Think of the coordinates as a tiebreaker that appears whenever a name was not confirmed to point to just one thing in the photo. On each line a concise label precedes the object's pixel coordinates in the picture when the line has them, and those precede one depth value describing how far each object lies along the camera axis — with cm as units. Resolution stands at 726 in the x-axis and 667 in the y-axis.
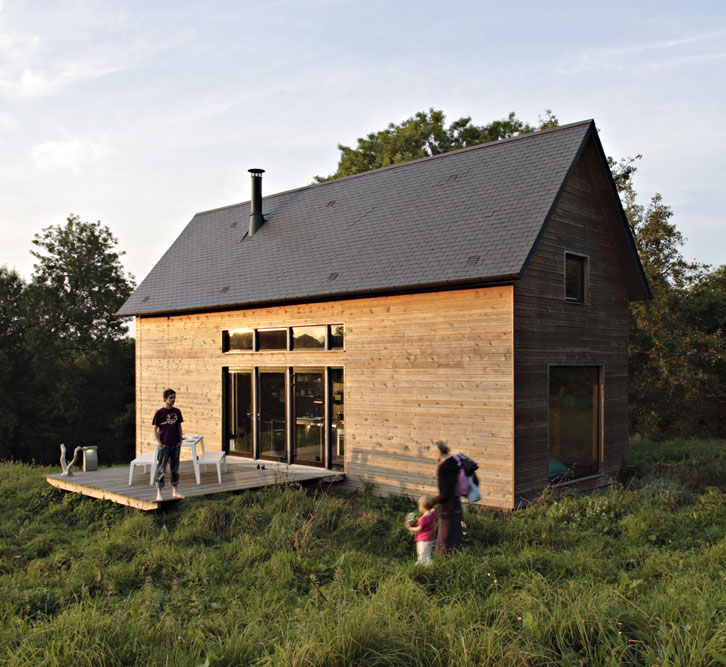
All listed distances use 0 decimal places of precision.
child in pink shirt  660
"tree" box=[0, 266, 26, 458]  2808
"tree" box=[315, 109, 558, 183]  2783
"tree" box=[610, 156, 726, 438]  1981
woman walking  677
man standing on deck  945
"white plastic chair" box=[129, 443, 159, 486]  1061
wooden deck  1016
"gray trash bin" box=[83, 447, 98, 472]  1289
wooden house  1033
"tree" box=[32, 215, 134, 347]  3155
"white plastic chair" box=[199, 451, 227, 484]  1094
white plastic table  1074
